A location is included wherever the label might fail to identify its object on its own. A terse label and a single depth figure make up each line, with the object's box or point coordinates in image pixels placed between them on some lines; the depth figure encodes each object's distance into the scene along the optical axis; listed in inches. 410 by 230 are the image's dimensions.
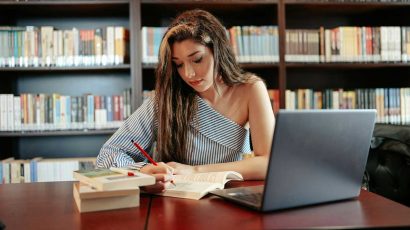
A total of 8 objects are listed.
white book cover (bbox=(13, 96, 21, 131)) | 103.9
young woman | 60.5
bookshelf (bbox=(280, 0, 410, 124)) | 110.6
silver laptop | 32.6
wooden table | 32.1
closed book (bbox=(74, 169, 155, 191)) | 37.0
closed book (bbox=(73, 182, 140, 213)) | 36.7
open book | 41.7
